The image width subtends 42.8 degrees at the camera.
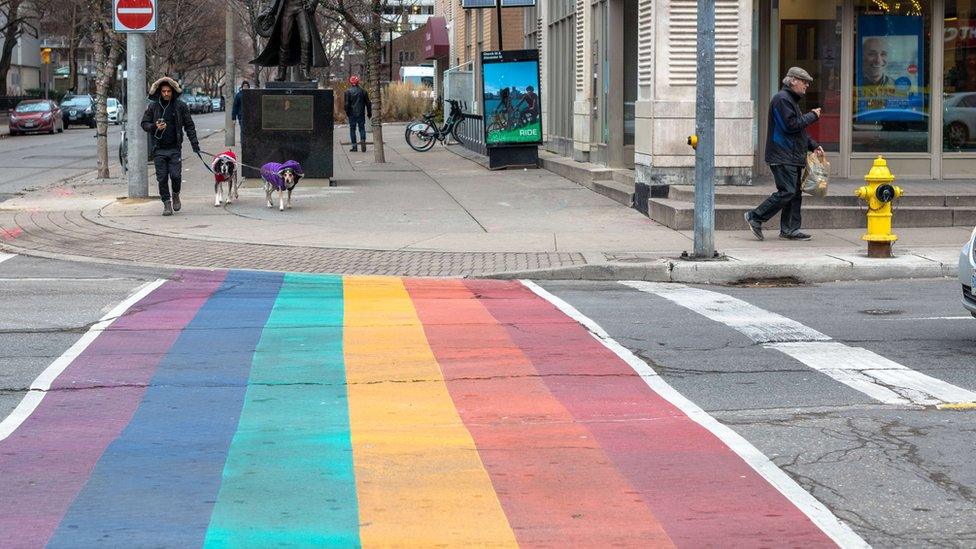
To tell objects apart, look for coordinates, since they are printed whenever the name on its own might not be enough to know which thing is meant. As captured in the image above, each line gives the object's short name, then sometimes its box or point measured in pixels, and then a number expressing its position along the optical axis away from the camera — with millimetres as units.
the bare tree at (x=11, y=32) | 62594
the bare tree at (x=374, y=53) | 27000
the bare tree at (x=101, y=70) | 23641
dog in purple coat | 17469
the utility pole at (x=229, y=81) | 36188
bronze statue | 21484
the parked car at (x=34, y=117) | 51438
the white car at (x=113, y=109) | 52756
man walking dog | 17219
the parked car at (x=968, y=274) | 8727
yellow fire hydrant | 13195
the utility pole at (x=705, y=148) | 12672
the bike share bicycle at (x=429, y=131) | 34094
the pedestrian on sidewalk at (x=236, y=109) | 32659
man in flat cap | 14125
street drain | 12641
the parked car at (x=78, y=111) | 60281
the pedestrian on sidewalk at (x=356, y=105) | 31980
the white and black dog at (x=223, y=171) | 17828
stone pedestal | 20578
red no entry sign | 18219
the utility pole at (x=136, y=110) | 18688
